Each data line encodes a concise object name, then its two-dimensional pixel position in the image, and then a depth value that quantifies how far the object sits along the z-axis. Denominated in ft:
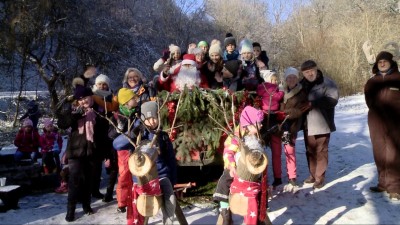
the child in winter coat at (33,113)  32.12
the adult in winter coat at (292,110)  18.63
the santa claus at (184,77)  19.06
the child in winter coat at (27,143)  25.20
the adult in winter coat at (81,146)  16.14
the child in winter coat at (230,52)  21.86
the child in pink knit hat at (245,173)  11.51
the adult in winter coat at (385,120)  17.30
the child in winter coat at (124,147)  16.26
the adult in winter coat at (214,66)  20.22
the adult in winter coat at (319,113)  18.78
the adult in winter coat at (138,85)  18.75
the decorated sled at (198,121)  17.07
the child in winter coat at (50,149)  24.14
